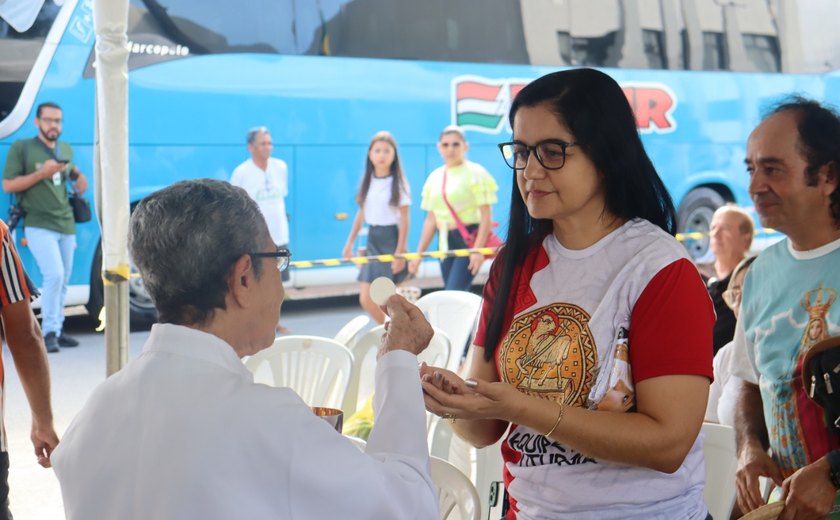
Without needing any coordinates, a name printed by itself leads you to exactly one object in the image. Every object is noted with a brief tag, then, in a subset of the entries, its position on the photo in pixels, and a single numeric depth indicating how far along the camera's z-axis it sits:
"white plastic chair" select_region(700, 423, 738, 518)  2.78
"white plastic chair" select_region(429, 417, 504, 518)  3.20
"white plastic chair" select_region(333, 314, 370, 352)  5.08
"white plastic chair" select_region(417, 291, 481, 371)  6.06
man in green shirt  8.05
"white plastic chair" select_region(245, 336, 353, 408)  4.47
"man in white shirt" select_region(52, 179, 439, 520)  1.44
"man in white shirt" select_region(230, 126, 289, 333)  8.82
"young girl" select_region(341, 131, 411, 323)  8.73
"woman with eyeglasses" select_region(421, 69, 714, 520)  1.74
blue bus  8.71
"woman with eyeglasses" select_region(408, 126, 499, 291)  8.59
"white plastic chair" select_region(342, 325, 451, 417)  4.65
